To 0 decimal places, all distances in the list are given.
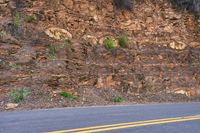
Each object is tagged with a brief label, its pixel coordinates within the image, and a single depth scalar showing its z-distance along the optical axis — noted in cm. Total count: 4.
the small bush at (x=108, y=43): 2217
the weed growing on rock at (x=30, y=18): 2125
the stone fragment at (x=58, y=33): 2112
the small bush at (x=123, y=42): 2280
